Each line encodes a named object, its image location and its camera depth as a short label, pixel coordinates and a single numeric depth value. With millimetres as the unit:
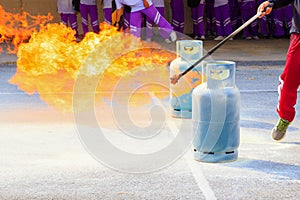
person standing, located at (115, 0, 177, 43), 11953
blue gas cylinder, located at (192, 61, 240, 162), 6406
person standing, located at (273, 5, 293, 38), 16656
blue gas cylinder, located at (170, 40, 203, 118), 8195
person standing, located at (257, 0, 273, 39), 17109
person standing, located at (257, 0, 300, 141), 6766
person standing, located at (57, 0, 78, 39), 16406
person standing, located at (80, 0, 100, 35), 16375
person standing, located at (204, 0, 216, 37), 17372
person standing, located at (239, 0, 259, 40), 16672
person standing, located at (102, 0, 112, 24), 15891
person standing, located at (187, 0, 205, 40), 16484
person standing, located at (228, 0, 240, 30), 17094
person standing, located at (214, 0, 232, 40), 16453
